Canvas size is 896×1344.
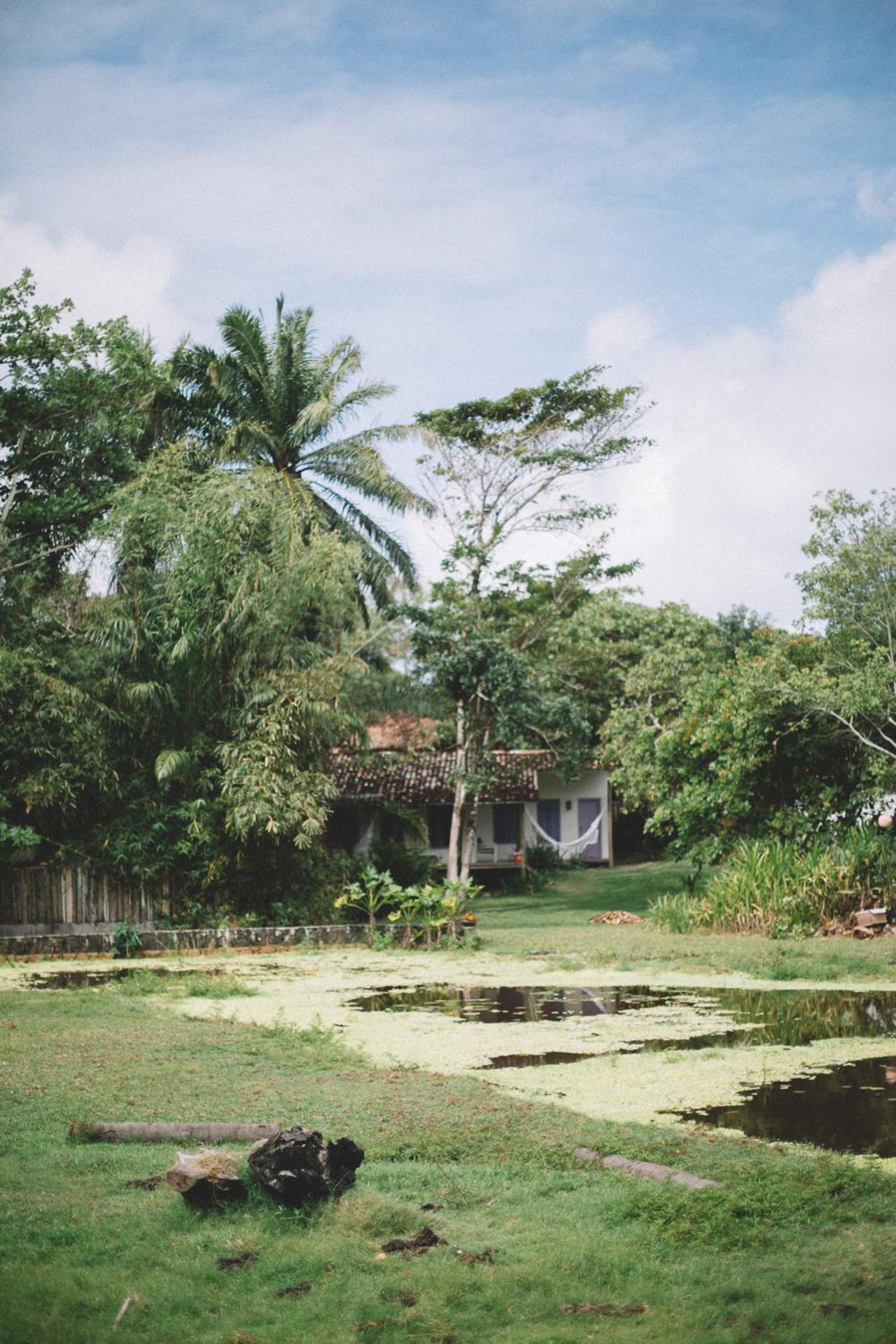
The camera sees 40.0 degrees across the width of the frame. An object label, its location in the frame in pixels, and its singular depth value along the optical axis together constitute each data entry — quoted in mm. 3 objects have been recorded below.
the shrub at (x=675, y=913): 18766
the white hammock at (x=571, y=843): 37000
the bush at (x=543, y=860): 35812
